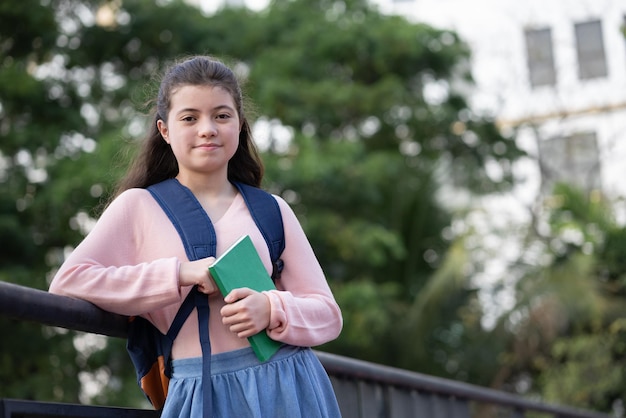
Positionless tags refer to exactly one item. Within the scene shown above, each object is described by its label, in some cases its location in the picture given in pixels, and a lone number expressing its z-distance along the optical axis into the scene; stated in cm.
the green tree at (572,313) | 2697
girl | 429
